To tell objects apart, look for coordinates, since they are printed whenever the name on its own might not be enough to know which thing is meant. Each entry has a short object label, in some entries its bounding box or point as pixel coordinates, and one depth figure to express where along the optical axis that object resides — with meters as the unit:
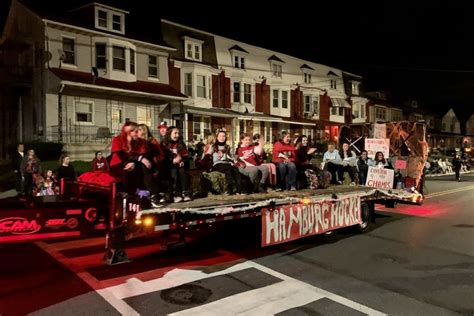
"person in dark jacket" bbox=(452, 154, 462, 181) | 26.78
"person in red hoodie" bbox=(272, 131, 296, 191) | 9.91
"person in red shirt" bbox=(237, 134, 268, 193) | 9.23
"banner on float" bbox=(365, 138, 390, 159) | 15.34
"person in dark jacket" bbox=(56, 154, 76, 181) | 12.77
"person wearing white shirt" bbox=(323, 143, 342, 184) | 12.80
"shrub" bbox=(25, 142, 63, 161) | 19.36
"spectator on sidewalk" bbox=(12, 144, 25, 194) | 13.24
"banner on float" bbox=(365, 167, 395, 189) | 14.02
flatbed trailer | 6.01
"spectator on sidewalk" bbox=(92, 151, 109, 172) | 11.56
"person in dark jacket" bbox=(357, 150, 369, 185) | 14.28
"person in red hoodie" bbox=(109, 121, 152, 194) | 6.55
